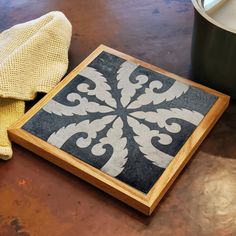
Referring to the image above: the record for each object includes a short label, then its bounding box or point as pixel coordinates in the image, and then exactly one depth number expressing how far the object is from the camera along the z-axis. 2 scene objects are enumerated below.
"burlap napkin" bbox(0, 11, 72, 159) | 0.60
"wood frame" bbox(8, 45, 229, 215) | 0.50
